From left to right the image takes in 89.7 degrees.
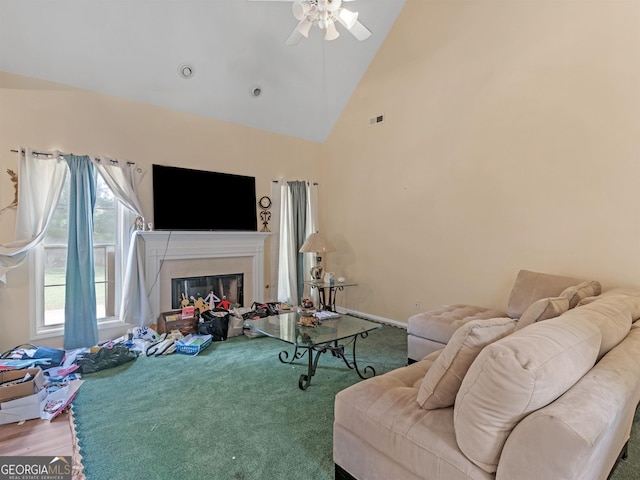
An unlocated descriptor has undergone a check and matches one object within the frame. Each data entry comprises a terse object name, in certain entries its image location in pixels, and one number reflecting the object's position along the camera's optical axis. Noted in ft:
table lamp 14.78
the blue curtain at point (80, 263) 11.43
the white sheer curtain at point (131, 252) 12.40
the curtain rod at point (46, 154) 10.82
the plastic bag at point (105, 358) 9.97
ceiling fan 8.80
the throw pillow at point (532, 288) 9.33
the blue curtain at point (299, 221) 17.42
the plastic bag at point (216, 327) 12.94
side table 15.23
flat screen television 13.52
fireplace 13.33
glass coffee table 8.61
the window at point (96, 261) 11.39
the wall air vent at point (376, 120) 15.48
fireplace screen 14.12
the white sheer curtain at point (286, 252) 17.16
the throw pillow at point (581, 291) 7.63
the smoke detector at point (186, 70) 12.74
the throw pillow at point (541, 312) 5.52
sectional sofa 3.33
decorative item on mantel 16.57
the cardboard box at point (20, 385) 7.38
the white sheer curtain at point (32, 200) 10.49
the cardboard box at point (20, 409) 7.21
